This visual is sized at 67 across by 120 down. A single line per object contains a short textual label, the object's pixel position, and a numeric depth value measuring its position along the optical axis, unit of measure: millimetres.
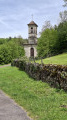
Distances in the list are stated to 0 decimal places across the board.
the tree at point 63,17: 43536
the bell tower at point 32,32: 53701
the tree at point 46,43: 35345
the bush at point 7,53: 35643
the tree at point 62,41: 37211
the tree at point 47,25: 48956
